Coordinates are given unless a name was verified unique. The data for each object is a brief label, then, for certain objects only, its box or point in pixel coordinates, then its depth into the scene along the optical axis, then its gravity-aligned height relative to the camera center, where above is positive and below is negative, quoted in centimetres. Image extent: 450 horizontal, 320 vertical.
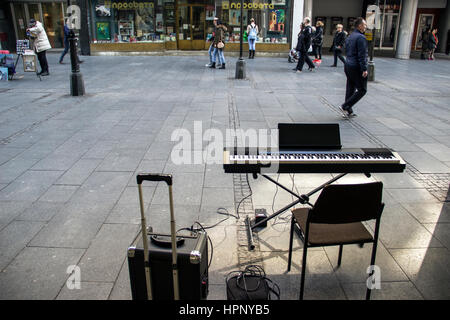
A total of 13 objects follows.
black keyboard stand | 365 -160
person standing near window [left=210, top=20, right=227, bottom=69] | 1492 -7
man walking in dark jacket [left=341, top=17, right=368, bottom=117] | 776 -53
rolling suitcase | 267 -160
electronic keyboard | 349 -113
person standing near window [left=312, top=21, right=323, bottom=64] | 1681 -8
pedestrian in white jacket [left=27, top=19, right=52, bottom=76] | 1283 -6
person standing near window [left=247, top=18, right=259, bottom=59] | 1854 +5
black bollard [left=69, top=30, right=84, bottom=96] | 1017 -98
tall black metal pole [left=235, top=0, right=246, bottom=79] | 1308 -114
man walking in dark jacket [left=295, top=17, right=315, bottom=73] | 1391 -28
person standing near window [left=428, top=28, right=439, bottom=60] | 2113 -33
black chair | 272 -127
